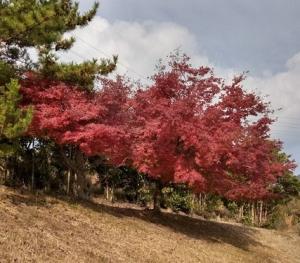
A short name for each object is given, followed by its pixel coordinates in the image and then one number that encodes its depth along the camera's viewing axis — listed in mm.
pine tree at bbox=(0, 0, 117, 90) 15438
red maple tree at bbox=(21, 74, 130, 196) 17422
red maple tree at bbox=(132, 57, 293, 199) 17984
